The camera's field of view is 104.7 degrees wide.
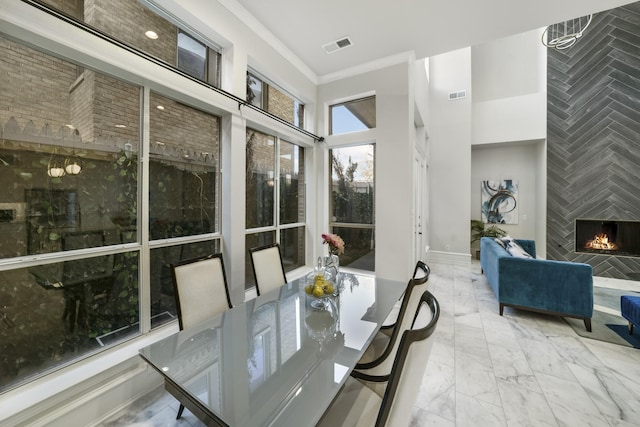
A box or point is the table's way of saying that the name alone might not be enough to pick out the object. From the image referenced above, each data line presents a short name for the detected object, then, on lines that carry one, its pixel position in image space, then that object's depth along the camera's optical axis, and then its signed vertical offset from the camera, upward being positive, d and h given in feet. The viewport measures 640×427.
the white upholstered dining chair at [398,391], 2.57 -2.07
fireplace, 16.29 -1.63
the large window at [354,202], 12.64 +0.56
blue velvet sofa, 9.20 -2.89
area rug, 8.74 -4.42
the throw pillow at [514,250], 12.23 -1.93
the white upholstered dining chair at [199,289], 5.49 -1.85
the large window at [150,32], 5.88 +4.96
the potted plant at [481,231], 20.26 -1.52
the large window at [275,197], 10.09 +0.72
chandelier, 12.51 +10.92
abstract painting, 21.00 +1.00
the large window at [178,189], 6.98 +0.70
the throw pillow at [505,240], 13.45 -1.55
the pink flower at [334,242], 6.47 -0.79
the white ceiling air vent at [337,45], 10.23 +7.15
